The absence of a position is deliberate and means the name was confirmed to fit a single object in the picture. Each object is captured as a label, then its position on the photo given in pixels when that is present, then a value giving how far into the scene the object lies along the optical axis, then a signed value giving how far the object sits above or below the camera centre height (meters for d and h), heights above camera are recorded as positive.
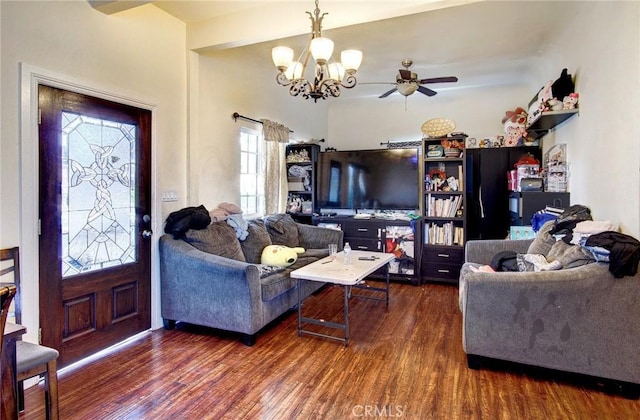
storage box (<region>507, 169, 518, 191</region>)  4.29 +0.25
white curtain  4.60 +0.43
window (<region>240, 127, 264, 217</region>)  4.34 +0.32
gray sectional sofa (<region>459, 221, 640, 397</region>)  2.08 -0.76
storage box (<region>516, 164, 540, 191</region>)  4.10 +0.33
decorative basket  4.51 +0.93
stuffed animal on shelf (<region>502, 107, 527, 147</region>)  4.87 +1.00
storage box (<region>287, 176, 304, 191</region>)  5.37 +0.23
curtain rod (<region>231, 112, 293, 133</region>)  4.06 +0.97
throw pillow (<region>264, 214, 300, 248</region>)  4.25 -0.39
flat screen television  4.83 +0.27
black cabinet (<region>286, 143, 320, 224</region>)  5.23 +0.28
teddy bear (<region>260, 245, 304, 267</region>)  3.63 -0.60
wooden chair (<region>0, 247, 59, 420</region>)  1.61 -0.79
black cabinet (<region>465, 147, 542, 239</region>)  4.94 +0.13
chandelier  2.41 +0.99
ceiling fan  4.08 +1.39
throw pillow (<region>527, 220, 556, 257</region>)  2.89 -0.36
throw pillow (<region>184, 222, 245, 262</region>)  3.17 -0.39
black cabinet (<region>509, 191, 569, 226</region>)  3.50 -0.03
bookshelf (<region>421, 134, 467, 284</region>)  4.52 -0.12
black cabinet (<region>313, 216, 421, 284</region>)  4.57 -0.55
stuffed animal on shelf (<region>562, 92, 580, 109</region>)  3.20 +0.91
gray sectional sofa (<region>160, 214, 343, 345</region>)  2.74 -0.72
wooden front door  2.33 -0.18
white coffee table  2.78 -0.62
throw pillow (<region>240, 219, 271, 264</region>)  3.75 -0.48
